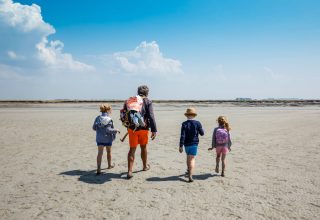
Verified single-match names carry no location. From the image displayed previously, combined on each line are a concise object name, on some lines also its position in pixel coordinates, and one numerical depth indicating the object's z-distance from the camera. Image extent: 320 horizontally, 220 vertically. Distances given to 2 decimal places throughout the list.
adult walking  7.02
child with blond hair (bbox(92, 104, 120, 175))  7.53
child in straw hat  7.00
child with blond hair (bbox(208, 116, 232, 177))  7.55
